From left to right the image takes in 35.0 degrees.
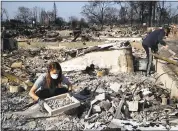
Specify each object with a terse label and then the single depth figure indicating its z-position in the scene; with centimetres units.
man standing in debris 818
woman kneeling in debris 509
